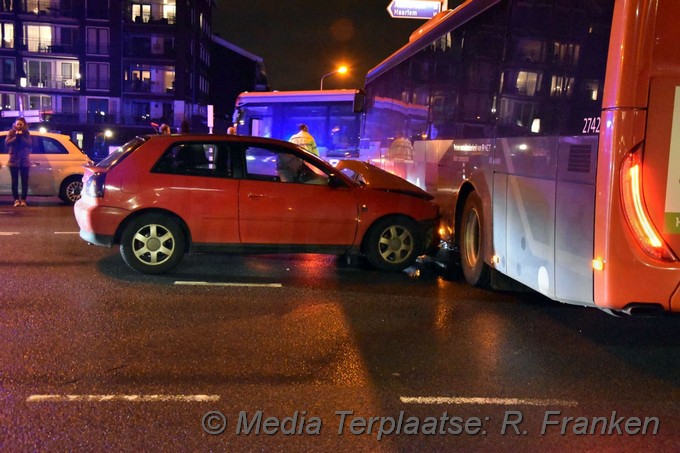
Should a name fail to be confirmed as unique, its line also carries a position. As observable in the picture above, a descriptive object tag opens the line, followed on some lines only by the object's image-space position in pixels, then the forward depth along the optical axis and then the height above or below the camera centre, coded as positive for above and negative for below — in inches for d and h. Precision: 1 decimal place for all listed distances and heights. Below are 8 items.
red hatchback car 290.4 -27.2
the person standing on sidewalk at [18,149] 522.3 -8.6
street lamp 1347.2 +169.3
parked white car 560.7 -22.8
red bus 160.9 +3.3
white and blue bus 677.3 +33.7
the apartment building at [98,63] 2086.6 +260.2
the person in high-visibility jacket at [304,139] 535.6 +8.2
